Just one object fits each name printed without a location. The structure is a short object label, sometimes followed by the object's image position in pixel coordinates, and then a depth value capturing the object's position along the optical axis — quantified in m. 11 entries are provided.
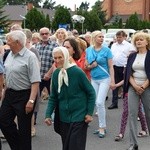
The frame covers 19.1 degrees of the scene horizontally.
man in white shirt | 11.15
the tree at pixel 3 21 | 62.93
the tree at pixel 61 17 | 48.16
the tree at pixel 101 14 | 74.81
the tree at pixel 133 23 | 56.42
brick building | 77.38
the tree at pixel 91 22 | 51.47
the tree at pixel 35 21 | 49.03
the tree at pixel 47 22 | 50.69
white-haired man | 5.97
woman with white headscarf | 5.22
